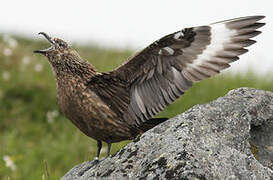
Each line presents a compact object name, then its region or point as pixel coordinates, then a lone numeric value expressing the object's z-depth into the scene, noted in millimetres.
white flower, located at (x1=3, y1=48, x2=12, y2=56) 20508
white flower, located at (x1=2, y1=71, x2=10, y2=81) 19586
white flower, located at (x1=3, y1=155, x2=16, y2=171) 12781
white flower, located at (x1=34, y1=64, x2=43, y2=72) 20422
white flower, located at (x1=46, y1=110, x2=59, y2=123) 17562
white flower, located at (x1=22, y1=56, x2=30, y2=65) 20516
